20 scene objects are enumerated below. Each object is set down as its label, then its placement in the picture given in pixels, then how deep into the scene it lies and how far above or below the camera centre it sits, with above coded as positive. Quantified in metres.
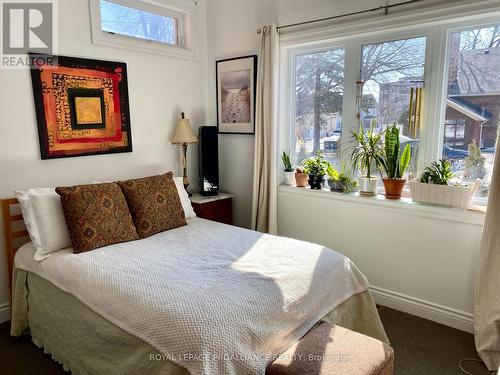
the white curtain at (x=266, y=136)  3.20 -0.08
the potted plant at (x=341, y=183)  3.05 -0.45
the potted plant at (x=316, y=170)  3.20 -0.37
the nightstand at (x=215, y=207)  3.39 -0.72
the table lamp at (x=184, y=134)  3.38 -0.06
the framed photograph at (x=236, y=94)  3.49 +0.31
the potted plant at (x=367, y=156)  2.86 -0.22
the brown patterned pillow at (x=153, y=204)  2.65 -0.54
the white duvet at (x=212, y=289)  1.51 -0.78
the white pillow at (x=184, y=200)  3.05 -0.58
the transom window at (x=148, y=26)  3.00 +0.87
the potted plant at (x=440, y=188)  2.47 -0.41
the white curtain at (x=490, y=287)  2.19 -0.95
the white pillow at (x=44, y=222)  2.34 -0.58
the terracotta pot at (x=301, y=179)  3.29 -0.45
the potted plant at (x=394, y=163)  2.73 -0.26
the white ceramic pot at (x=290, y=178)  3.40 -0.45
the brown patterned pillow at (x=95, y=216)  2.33 -0.55
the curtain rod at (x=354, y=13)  2.55 +0.81
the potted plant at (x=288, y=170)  3.41 -0.38
